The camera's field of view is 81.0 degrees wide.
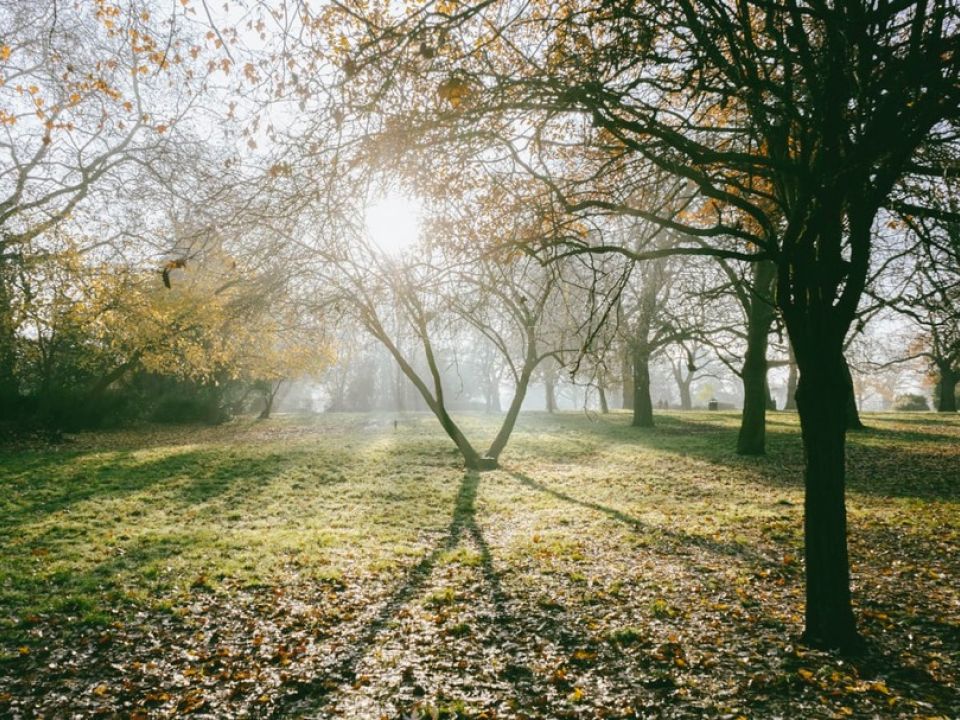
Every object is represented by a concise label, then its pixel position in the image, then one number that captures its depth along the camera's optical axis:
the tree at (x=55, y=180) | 15.36
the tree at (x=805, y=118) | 4.12
